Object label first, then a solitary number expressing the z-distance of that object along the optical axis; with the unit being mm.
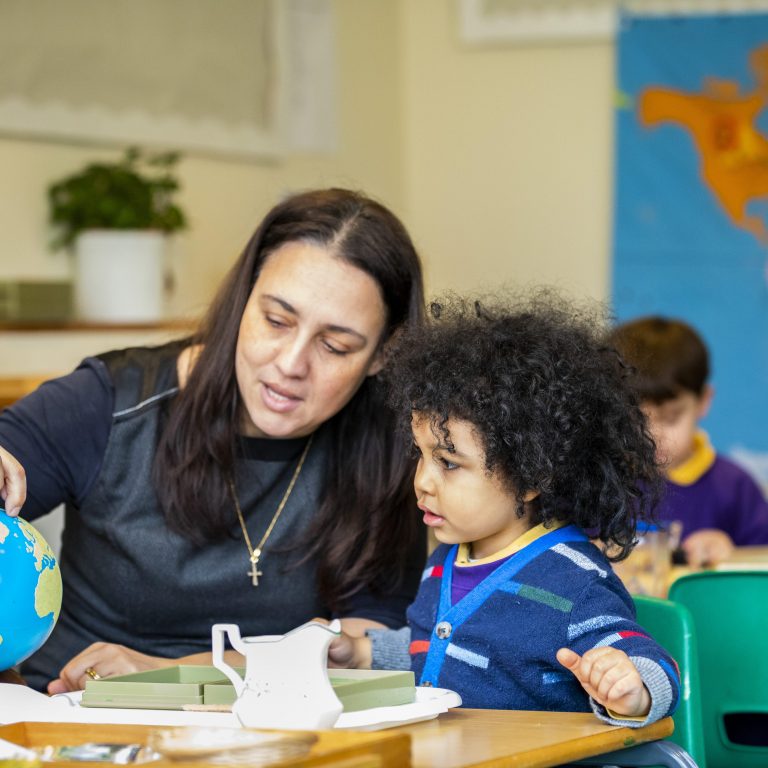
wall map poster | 5023
